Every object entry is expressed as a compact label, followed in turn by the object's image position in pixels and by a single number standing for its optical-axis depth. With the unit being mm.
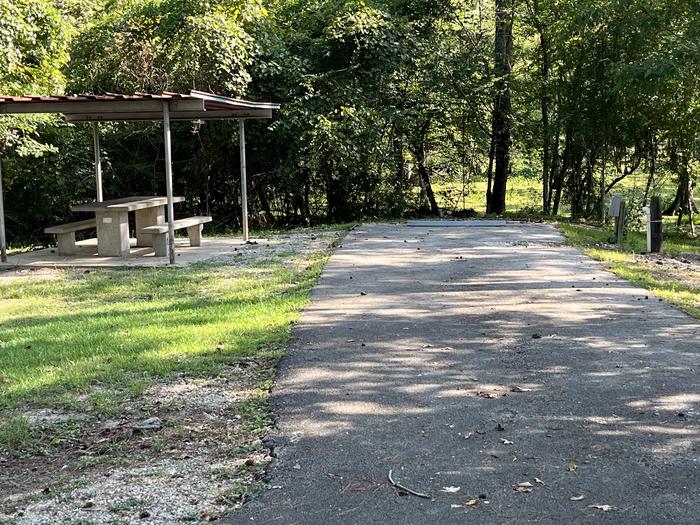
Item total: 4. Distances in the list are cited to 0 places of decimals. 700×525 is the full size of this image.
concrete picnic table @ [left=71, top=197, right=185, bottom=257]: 10172
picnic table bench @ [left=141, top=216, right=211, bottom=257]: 10139
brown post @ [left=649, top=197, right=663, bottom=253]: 10461
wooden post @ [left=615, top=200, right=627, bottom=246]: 11281
